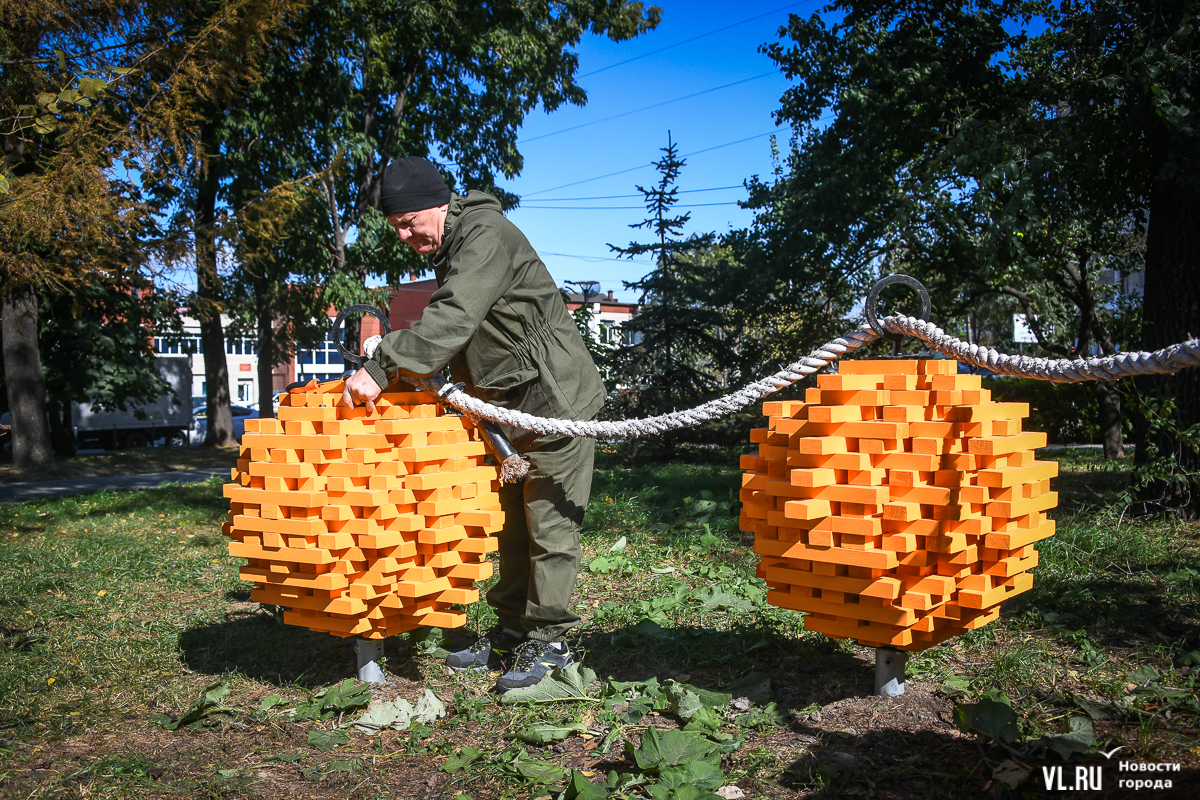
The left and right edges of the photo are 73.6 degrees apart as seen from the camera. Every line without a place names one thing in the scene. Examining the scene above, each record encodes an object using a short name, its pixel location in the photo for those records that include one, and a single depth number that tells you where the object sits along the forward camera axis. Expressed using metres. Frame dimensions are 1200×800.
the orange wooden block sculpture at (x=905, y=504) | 2.50
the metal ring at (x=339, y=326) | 3.13
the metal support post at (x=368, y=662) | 3.19
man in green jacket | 3.09
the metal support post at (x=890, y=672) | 2.84
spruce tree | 10.88
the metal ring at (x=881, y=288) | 2.74
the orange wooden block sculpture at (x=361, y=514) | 2.80
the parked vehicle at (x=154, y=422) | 24.31
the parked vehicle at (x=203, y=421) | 30.17
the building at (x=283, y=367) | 48.44
